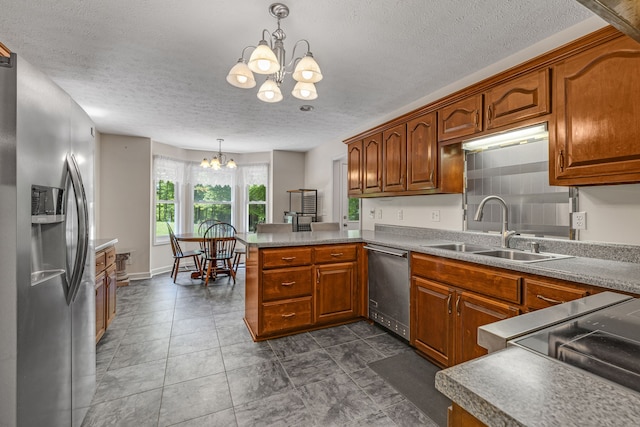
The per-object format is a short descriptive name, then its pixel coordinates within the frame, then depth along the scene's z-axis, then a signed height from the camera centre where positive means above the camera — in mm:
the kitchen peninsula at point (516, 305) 428 -279
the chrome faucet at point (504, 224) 2186 -81
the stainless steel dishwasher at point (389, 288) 2492 -672
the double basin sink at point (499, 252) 1979 -288
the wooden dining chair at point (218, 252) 4586 -637
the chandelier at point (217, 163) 5105 +861
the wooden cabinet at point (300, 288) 2586 -696
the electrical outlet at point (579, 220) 1907 -44
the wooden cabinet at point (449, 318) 1838 -732
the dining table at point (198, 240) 4441 -411
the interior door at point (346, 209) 5109 +64
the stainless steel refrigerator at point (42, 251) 999 -155
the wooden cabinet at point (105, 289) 2416 -671
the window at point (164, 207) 5445 +102
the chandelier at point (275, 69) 1626 +840
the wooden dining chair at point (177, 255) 4752 -689
